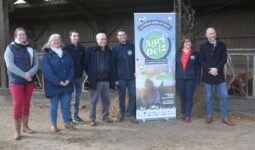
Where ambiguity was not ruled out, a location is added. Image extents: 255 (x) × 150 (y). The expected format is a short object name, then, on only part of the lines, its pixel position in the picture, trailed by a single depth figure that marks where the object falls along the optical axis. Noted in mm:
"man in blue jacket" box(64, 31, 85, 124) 5105
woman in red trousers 4395
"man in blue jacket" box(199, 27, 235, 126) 5191
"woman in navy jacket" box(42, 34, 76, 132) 4691
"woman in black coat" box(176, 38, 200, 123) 5367
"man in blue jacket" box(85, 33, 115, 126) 5184
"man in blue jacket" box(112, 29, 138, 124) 5348
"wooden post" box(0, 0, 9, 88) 7996
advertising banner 5410
